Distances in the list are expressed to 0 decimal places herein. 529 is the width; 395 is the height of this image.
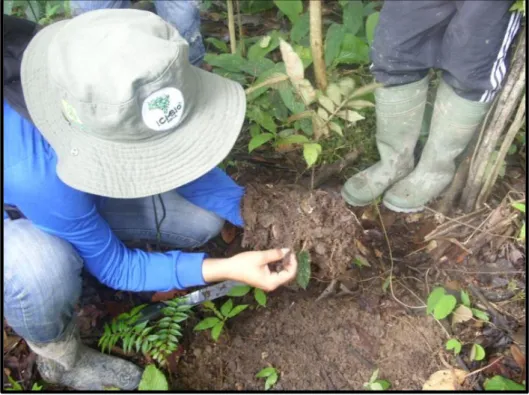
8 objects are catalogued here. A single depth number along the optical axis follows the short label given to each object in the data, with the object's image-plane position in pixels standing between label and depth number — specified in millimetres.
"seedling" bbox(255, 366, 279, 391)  1861
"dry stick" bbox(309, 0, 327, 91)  1955
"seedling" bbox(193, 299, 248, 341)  1909
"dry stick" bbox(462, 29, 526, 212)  1793
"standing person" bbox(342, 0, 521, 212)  1722
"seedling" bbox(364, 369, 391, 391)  1811
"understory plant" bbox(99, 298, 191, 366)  1836
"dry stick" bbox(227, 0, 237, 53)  2381
